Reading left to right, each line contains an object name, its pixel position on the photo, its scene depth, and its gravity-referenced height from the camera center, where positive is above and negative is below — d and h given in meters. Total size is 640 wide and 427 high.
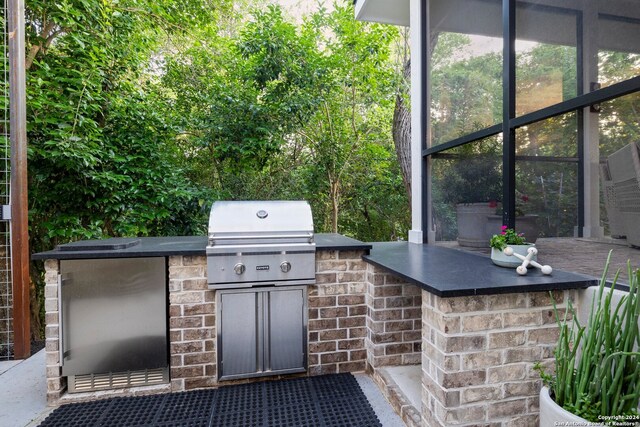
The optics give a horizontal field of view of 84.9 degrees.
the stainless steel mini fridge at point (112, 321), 2.44 -0.78
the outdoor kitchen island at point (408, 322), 1.70 -0.70
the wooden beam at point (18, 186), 2.99 +0.22
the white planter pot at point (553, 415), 1.40 -0.86
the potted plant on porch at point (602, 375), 1.41 -0.70
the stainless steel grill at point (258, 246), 2.54 -0.27
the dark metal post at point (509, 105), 2.47 +0.74
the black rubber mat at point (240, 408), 2.19 -1.33
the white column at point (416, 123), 3.68 +0.91
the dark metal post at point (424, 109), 3.63 +1.05
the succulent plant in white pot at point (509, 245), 2.11 -0.24
